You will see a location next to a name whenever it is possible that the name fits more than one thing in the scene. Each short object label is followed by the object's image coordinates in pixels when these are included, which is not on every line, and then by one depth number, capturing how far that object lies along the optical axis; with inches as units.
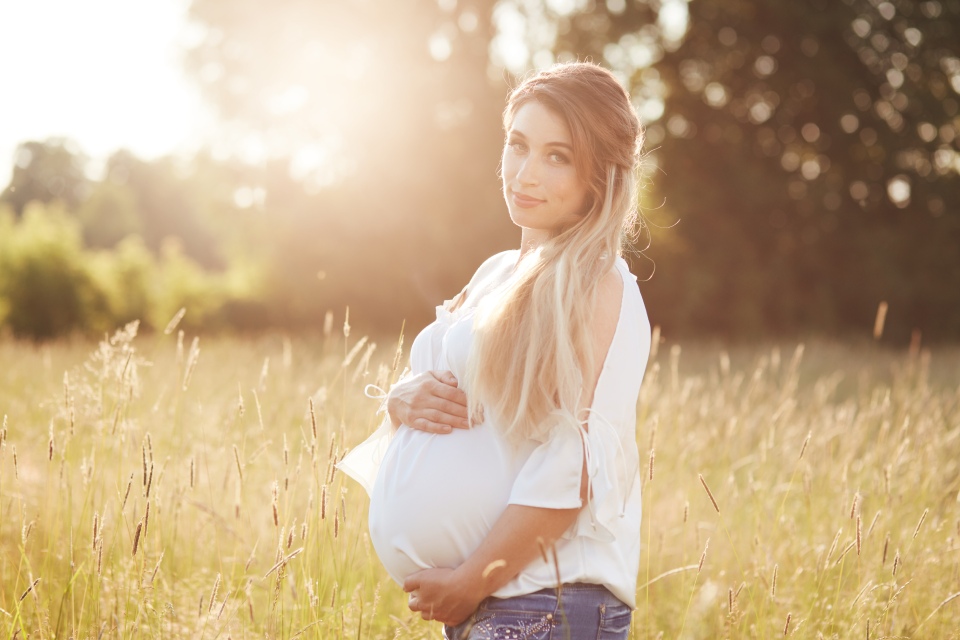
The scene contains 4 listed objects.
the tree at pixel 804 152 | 661.9
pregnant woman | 72.1
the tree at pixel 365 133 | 614.9
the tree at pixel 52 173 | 1675.7
